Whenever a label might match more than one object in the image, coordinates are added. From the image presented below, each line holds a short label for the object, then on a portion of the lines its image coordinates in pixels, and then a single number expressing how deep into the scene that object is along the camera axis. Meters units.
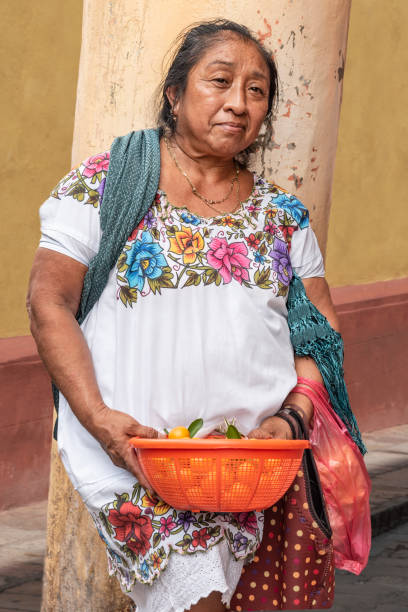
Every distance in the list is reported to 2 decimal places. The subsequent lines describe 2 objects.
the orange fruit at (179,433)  4.16
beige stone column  5.56
